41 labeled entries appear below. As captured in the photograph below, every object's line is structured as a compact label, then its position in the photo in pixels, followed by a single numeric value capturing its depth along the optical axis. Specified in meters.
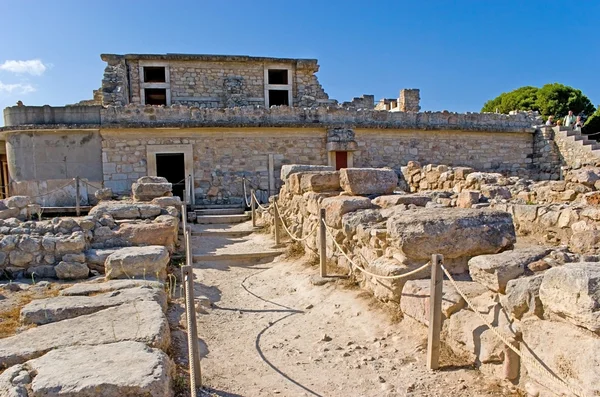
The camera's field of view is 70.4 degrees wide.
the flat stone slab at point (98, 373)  2.50
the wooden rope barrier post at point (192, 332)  2.93
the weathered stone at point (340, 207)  5.77
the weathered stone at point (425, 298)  3.38
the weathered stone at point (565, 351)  2.16
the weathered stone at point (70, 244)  5.57
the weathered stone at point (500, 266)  3.03
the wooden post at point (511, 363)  2.78
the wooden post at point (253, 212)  10.14
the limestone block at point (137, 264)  5.23
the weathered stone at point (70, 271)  5.40
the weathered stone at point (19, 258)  5.49
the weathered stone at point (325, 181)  7.15
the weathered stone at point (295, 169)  9.54
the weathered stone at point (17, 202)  7.09
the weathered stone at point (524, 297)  2.64
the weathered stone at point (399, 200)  5.89
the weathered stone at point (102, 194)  10.63
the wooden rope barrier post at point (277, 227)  8.16
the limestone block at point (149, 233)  6.37
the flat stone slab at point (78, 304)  3.79
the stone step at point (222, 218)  11.15
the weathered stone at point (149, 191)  9.23
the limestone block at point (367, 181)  6.64
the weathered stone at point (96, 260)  5.61
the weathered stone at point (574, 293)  2.18
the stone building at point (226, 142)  13.14
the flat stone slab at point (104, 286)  4.51
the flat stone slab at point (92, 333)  3.04
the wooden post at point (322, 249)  5.60
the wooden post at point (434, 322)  3.18
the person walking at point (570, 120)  18.79
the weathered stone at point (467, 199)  7.27
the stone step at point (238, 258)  7.32
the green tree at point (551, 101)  32.66
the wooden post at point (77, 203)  10.25
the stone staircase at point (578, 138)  15.49
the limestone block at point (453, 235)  4.01
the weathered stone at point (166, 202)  8.59
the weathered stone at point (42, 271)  5.46
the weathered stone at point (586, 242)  4.84
